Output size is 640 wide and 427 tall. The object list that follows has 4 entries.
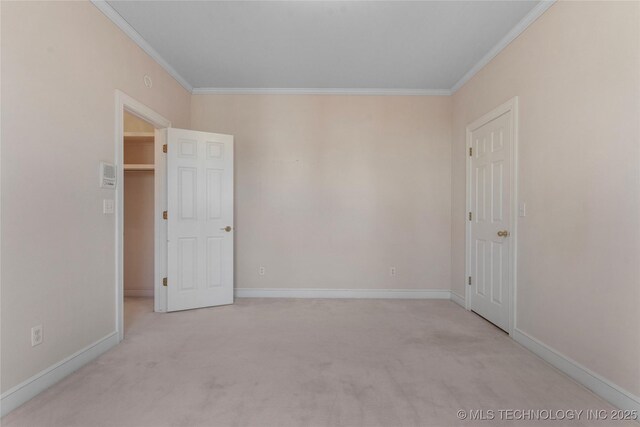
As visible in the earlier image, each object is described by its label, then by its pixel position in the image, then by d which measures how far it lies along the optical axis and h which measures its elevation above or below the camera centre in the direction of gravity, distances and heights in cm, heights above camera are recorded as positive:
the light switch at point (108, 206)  248 +4
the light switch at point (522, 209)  263 +2
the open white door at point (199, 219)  350 -10
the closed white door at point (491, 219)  292 -8
